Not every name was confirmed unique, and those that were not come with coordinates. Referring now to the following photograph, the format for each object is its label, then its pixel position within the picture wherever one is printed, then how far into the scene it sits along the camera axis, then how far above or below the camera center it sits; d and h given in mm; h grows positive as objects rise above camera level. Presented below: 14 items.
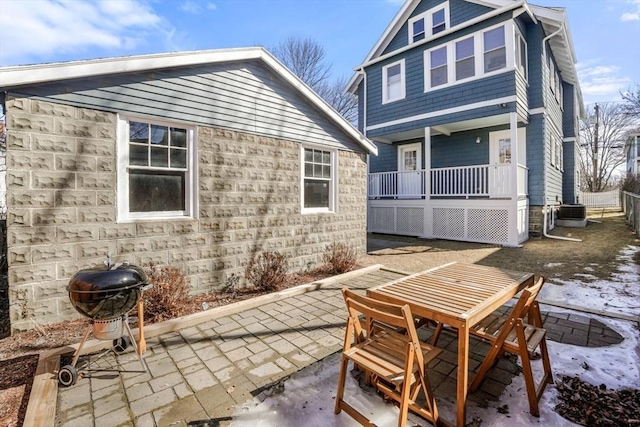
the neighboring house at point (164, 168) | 3646 +698
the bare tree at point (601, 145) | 30203 +6615
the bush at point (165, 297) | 3932 -1095
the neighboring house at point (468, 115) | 9678 +3473
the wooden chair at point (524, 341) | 2191 -1019
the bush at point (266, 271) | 5254 -1021
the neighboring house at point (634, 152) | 23494 +4948
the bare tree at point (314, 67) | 23328 +11161
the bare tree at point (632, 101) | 14677 +5400
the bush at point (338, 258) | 6340 -964
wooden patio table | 2080 -700
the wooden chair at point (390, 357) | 1900 -1015
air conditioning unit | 13250 +9
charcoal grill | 2566 -715
